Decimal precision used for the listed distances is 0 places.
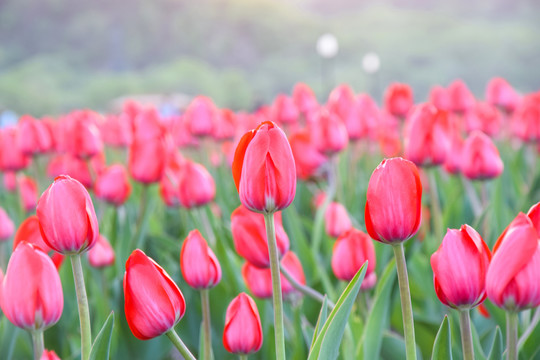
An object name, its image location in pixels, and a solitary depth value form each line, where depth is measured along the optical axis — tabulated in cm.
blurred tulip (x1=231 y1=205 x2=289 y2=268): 128
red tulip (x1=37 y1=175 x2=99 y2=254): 112
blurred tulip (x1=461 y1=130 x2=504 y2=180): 163
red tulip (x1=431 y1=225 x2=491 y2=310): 109
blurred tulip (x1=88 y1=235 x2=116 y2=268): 161
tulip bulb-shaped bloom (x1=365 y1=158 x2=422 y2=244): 109
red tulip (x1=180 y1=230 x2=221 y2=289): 123
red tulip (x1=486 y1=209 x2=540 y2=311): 105
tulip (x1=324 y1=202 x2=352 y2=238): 159
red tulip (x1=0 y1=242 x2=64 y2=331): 111
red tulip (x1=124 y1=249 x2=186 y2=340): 111
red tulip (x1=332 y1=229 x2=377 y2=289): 133
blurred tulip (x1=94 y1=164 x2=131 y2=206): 196
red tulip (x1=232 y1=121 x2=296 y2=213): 112
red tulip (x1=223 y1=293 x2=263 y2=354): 118
